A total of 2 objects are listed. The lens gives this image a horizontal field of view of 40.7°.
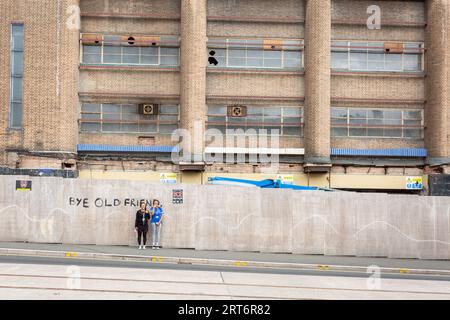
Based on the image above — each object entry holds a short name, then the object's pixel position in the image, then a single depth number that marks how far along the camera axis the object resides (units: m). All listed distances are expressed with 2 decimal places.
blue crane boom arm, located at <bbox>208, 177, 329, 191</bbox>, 25.89
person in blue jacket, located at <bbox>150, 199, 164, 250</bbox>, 23.20
